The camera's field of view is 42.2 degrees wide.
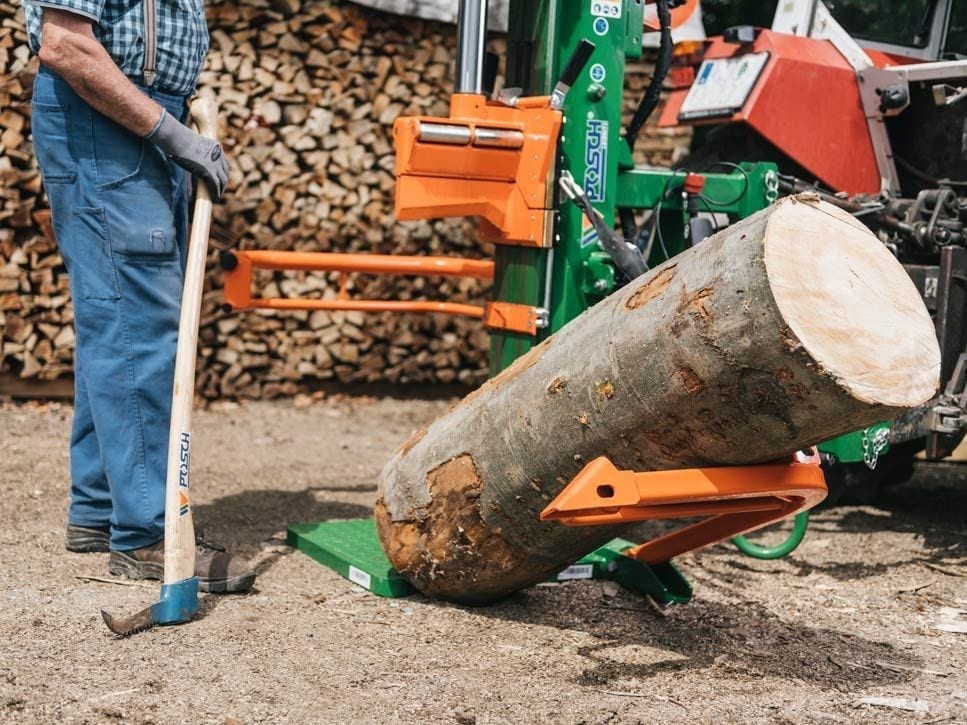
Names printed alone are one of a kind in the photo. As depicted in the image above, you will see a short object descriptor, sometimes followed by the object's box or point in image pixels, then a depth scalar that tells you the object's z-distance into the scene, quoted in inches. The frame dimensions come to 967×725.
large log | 98.0
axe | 125.4
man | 132.8
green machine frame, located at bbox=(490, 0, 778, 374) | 151.3
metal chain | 151.8
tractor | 163.3
